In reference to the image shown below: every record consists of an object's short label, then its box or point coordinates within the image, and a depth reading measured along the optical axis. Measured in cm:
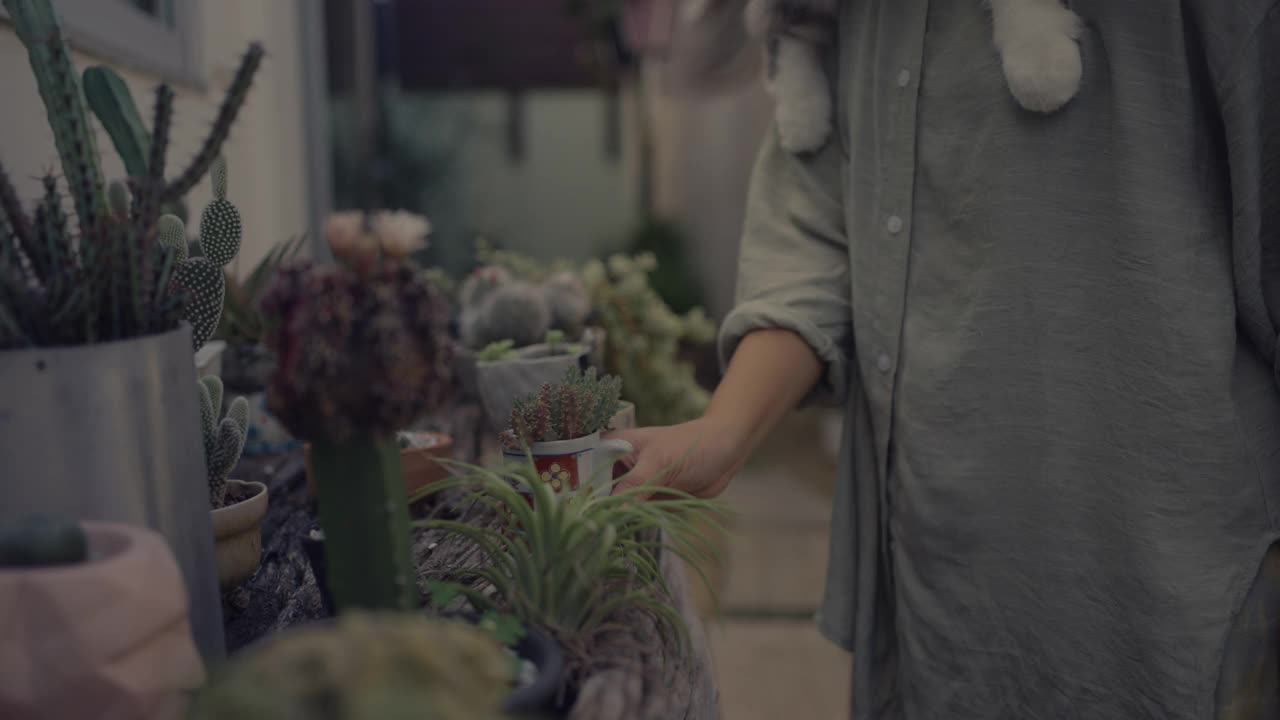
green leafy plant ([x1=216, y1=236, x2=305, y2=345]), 134
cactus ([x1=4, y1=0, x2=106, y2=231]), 56
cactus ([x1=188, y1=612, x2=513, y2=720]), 34
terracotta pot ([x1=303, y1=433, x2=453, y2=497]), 100
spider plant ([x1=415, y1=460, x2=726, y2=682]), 61
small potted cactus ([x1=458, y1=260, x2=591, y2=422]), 110
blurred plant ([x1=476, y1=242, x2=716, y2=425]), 159
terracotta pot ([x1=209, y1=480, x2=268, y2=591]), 73
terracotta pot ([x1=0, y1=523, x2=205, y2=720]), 43
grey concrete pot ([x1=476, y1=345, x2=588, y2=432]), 109
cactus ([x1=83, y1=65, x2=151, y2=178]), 61
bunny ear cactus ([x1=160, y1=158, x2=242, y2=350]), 77
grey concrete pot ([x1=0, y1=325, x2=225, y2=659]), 50
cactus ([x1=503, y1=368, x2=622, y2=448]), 77
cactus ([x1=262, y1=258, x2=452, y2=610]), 47
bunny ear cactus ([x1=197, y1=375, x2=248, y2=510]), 77
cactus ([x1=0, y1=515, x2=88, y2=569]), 45
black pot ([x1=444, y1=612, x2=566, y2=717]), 48
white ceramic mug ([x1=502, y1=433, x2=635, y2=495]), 76
